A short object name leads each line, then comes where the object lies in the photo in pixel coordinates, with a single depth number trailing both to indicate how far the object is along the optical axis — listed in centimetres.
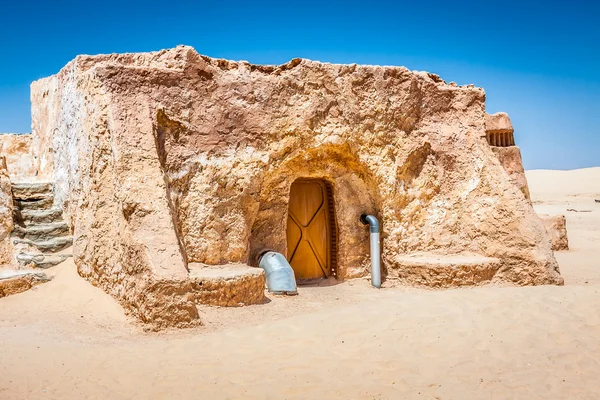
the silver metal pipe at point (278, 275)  823
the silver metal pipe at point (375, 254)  934
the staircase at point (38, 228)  789
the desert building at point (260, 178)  721
